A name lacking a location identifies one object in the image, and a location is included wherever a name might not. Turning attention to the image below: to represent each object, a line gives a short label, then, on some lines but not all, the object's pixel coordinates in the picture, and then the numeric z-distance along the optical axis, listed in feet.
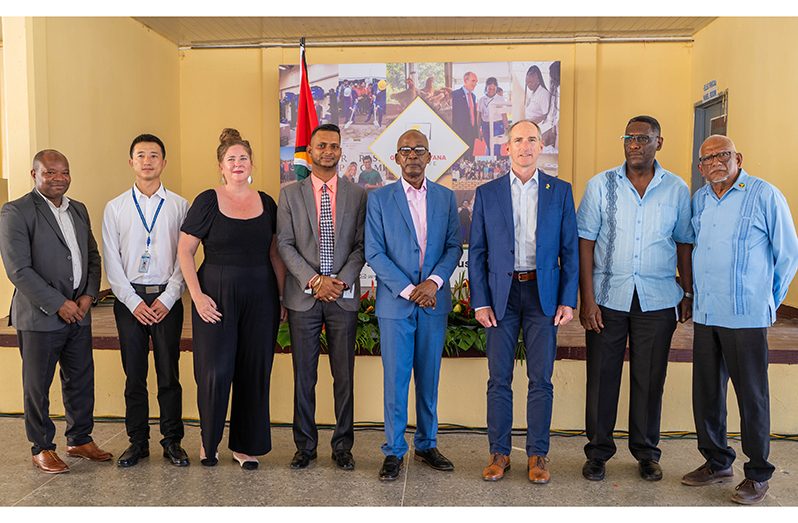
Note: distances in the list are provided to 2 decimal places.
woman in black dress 12.56
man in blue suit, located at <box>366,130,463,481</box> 12.42
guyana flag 19.47
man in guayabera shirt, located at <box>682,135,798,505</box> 11.45
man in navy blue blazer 12.13
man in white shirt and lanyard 12.92
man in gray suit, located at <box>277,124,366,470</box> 12.73
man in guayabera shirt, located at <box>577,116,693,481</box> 12.16
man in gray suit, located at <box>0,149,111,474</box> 12.42
